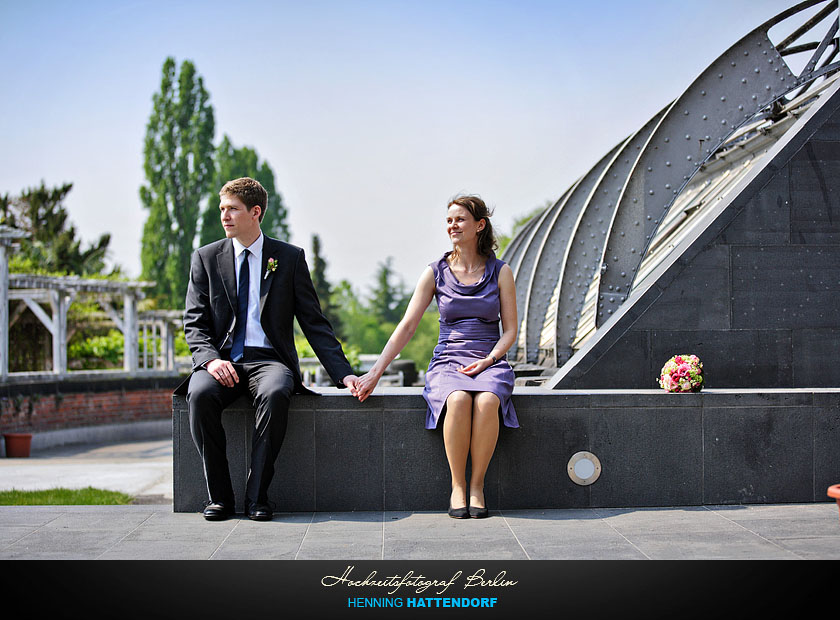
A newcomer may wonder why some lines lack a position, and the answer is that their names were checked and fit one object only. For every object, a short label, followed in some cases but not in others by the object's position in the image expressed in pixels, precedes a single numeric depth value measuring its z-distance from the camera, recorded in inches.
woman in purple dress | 181.2
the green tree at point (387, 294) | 3331.7
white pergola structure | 705.0
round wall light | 196.1
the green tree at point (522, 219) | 2873.3
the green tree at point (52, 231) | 1378.0
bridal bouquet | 201.0
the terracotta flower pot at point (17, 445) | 639.1
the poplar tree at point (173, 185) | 1737.2
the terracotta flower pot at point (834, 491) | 164.0
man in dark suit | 179.3
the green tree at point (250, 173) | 2292.1
